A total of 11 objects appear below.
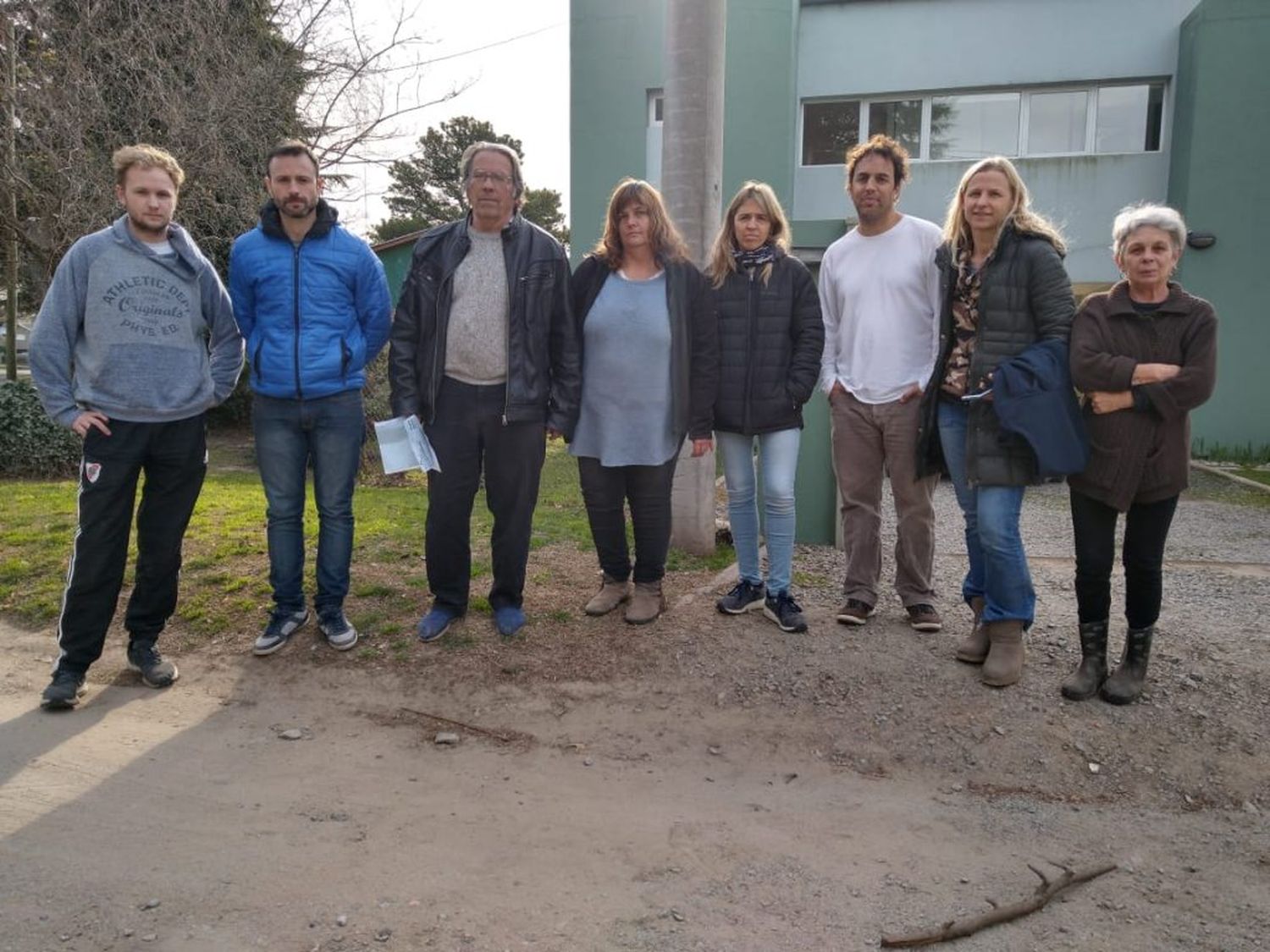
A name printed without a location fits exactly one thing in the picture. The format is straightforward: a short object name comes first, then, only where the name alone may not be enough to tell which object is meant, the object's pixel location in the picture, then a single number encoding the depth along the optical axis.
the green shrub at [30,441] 11.57
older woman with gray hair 3.70
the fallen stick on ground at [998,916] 2.57
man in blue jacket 4.29
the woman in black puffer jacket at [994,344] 3.96
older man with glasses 4.35
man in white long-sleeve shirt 4.36
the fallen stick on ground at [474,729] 3.80
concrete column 5.62
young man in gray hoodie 3.98
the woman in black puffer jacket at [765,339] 4.46
